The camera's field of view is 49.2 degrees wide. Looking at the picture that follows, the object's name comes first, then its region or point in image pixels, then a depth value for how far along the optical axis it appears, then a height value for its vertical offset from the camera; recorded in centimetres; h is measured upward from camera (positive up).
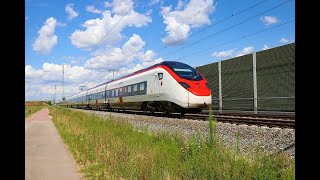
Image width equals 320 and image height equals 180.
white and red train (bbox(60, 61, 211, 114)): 1936 +55
